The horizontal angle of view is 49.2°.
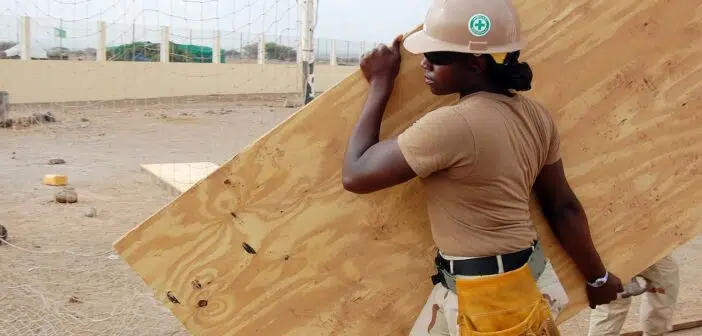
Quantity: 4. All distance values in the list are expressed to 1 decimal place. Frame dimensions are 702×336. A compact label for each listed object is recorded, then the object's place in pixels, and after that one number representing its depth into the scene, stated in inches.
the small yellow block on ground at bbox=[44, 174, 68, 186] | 389.4
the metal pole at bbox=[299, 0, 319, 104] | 383.6
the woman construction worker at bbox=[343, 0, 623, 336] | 75.7
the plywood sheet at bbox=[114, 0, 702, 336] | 92.9
